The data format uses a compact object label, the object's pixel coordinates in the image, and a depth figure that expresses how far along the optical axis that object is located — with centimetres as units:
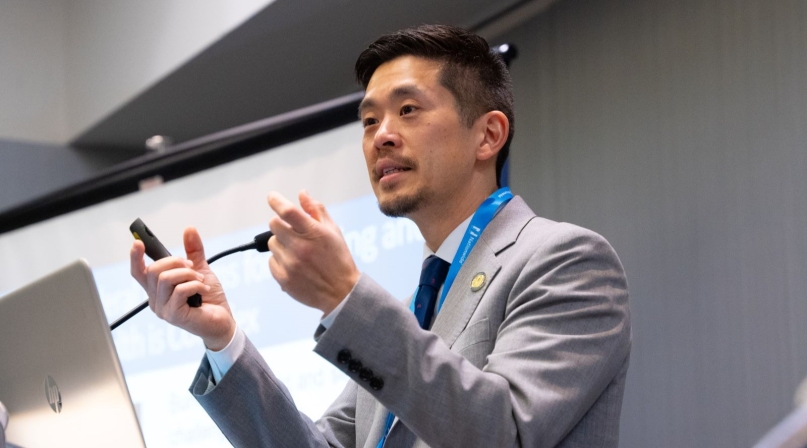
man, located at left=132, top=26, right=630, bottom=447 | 311
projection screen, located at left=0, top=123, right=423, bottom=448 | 461
